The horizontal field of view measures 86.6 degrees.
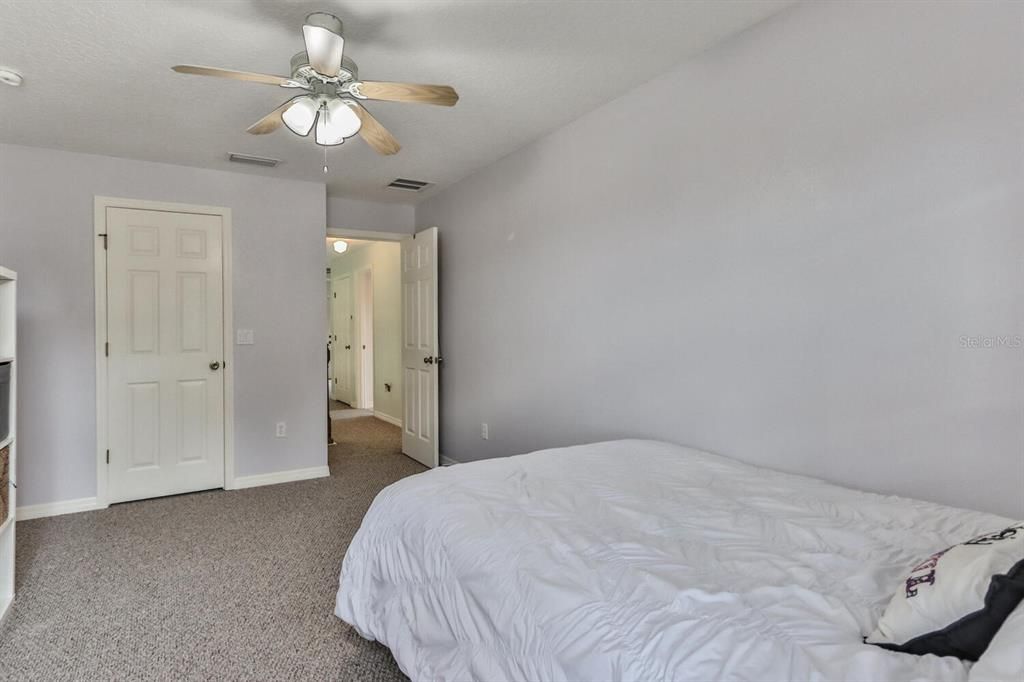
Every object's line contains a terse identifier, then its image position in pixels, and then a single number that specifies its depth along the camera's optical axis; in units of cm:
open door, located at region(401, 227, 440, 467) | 443
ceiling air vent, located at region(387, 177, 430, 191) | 430
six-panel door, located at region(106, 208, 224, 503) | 369
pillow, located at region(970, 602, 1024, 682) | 70
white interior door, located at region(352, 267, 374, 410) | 783
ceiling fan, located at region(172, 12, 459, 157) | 186
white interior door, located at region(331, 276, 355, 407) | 820
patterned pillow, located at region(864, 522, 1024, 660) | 82
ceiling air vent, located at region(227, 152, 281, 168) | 366
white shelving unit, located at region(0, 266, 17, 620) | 221
